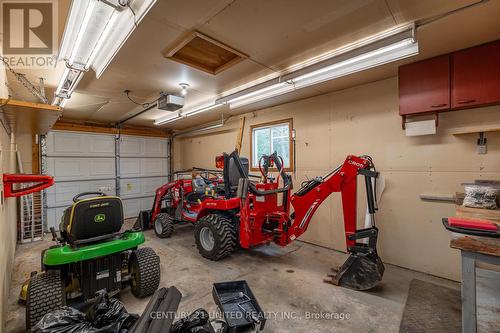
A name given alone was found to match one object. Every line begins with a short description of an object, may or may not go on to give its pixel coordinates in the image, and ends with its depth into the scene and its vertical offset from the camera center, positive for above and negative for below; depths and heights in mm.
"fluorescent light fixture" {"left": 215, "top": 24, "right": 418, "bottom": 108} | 2206 +1187
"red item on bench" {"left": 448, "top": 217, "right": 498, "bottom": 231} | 1412 -402
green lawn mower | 1945 -968
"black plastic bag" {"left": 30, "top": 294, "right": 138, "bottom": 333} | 1374 -976
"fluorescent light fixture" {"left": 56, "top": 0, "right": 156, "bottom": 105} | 1664 +1179
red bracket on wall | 1851 -82
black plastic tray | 1874 -1308
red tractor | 2668 -733
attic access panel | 2350 +1337
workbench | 1157 -528
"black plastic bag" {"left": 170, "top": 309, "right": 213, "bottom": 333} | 1444 -1021
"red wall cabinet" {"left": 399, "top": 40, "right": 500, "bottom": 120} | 2379 +931
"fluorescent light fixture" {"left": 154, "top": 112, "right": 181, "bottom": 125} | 5512 +1266
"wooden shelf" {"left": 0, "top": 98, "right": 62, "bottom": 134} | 1591 +486
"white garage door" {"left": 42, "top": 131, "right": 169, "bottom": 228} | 5621 +57
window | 4645 +561
